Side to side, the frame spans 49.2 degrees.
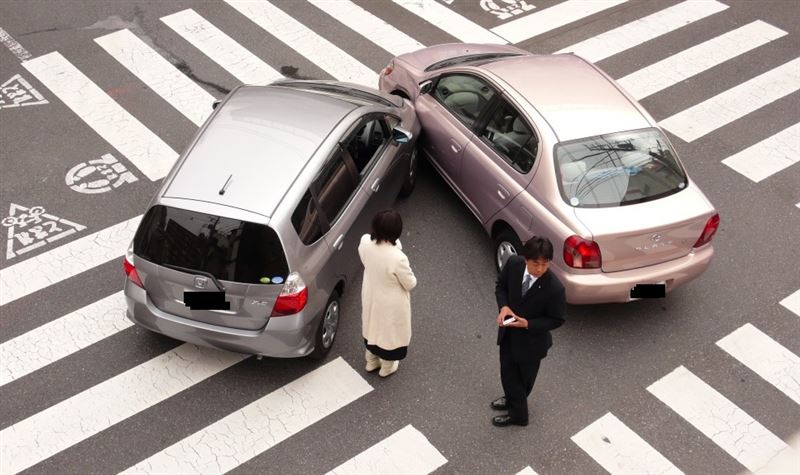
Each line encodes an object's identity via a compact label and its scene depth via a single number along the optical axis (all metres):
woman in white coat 6.21
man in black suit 5.76
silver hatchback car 6.53
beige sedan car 7.27
